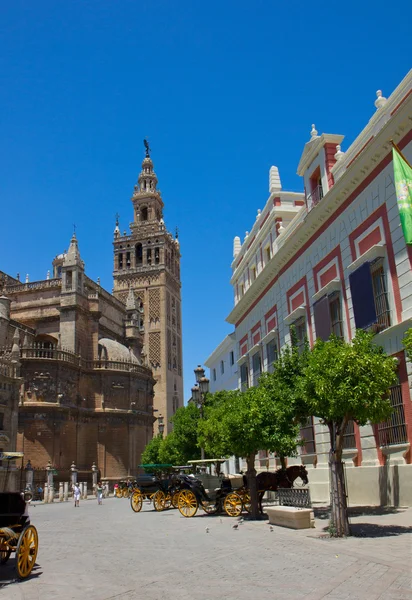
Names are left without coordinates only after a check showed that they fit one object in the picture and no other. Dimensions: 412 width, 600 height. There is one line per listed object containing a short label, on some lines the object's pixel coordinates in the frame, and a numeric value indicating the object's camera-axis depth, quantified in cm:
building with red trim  1409
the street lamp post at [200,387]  2197
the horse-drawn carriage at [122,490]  3906
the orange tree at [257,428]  1441
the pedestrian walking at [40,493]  3553
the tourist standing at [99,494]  3016
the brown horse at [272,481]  1585
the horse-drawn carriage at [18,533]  770
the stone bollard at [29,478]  3381
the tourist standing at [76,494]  2917
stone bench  1188
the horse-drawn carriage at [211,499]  1650
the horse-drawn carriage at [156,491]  2062
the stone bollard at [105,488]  4044
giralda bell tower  6900
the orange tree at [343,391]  1042
